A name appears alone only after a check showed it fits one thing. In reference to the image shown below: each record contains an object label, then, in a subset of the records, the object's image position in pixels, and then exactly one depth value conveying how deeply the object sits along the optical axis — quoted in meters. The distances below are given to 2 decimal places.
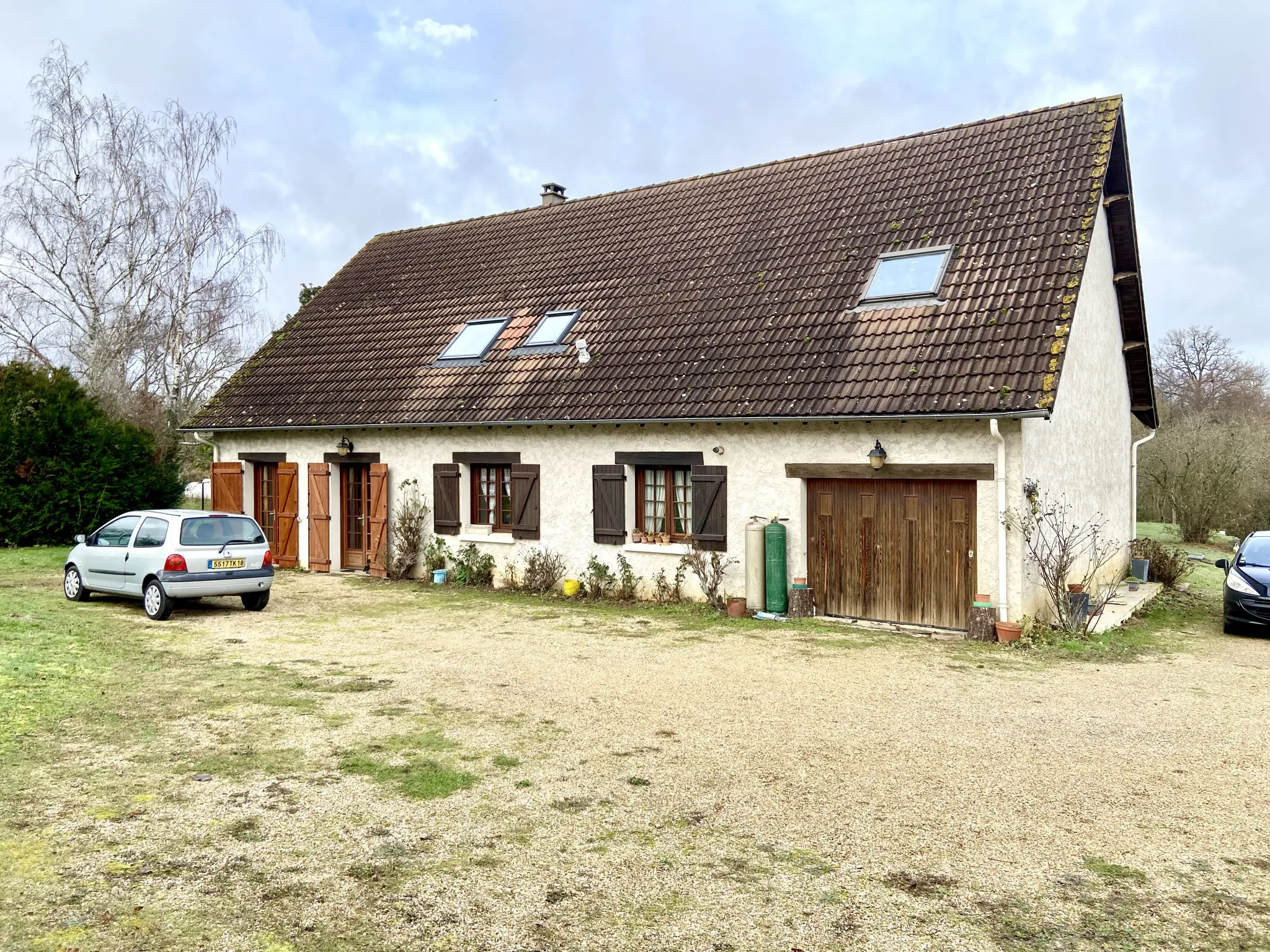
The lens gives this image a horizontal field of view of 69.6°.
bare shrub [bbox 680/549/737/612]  13.18
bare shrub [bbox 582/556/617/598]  14.45
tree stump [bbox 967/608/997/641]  11.09
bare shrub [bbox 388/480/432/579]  16.64
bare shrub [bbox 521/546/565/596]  15.00
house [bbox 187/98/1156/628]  11.73
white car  12.23
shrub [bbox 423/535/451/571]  16.36
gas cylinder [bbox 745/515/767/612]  12.72
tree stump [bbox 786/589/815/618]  12.55
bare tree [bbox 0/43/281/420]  28.61
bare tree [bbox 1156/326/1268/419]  37.88
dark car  11.45
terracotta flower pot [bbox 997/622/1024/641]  10.89
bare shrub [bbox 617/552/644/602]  14.23
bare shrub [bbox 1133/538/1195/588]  16.39
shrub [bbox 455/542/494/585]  15.85
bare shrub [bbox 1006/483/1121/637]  11.30
